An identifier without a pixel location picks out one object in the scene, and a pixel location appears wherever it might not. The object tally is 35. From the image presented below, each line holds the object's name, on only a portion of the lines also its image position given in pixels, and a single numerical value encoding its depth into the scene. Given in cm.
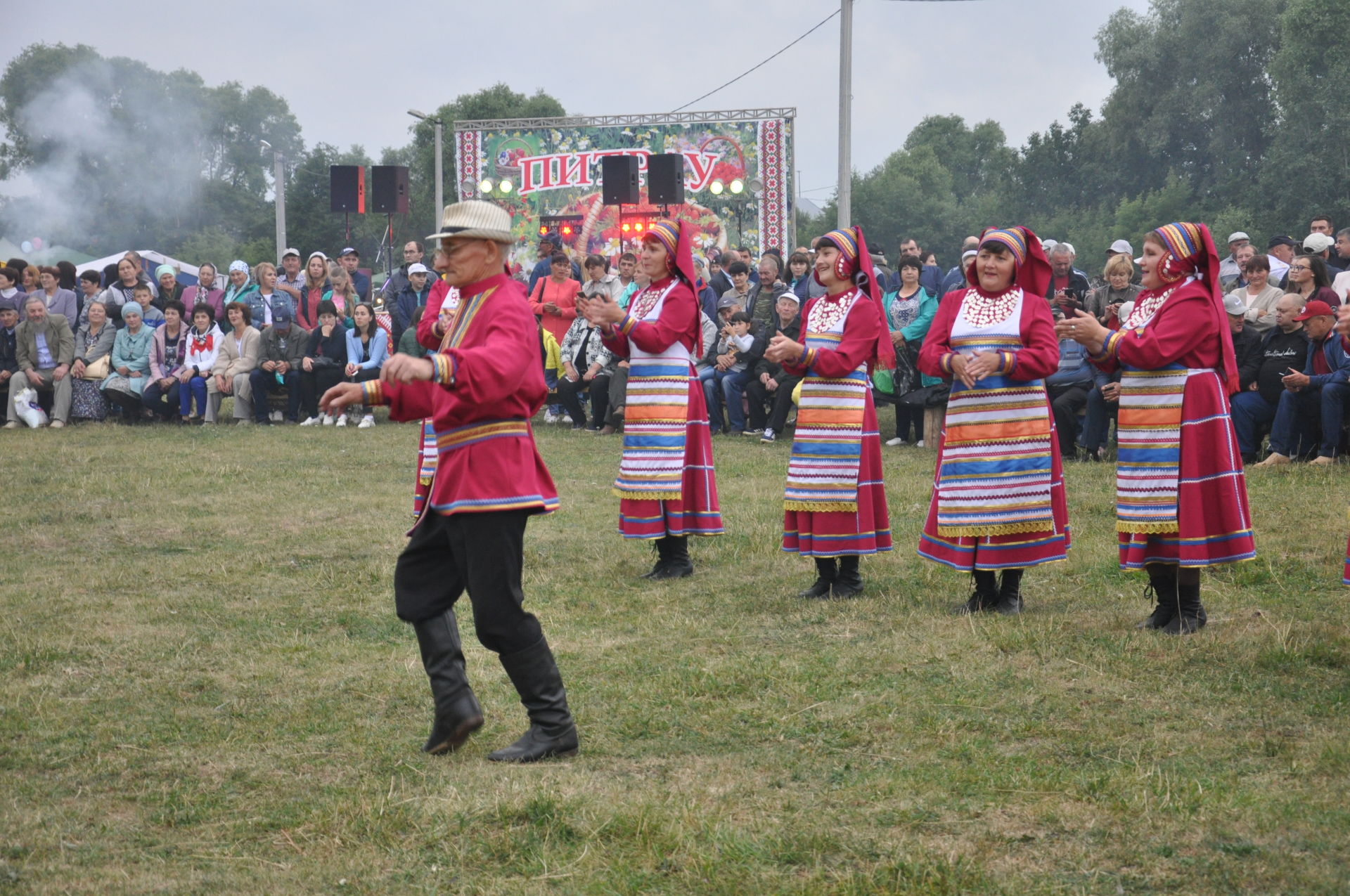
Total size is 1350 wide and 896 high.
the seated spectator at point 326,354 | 1720
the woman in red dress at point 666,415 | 824
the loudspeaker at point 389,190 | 2212
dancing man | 482
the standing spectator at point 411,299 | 1755
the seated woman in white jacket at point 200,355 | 1741
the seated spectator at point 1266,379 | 1189
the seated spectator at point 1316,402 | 1136
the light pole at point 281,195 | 3031
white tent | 2958
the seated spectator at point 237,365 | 1730
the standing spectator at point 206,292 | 1881
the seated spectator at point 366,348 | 1653
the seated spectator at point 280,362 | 1722
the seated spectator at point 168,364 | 1728
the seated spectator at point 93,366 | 1736
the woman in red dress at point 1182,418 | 654
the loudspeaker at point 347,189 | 2234
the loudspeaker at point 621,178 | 2178
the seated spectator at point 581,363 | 1612
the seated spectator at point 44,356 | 1727
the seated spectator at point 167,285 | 1864
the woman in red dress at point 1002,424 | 704
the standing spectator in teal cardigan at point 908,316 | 1420
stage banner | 2672
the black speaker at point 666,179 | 2103
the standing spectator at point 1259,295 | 1227
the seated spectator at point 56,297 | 1799
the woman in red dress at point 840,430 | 772
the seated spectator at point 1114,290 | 1298
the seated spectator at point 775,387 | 1482
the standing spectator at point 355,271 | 1845
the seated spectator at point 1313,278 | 1167
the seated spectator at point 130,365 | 1734
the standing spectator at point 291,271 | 1941
